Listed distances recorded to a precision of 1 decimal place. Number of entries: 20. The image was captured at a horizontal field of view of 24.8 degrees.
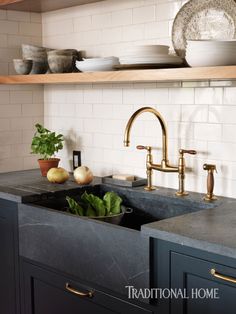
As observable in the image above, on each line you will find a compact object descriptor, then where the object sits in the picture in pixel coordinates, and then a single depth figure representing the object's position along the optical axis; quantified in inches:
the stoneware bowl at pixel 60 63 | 119.5
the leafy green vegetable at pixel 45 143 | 125.6
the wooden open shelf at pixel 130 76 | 84.5
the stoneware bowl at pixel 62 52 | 120.3
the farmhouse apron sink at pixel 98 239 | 82.5
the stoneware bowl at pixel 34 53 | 127.6
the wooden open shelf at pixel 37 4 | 121.6
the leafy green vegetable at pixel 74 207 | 103.7
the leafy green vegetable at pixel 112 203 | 106.1
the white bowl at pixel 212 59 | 85.4
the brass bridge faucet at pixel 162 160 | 101.8
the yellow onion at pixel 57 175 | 116.5
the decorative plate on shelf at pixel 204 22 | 96.4
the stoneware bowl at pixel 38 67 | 127.3
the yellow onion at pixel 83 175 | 115.2
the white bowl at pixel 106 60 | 106.7
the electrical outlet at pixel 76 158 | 131.1
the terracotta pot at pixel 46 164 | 125.3
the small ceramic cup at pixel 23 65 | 123.1
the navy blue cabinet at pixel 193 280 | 71.9
